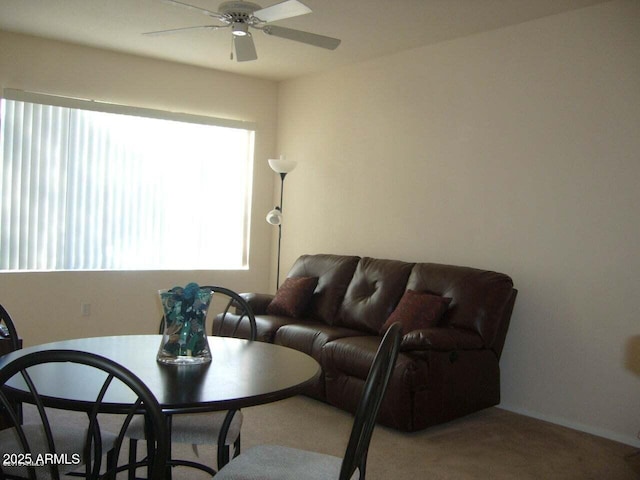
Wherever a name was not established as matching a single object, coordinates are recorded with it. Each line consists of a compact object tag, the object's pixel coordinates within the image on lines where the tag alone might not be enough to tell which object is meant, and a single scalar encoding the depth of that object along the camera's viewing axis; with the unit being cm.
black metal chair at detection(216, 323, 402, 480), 169
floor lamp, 559
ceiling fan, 300
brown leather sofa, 359
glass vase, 212
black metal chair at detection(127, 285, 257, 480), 228
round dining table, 171
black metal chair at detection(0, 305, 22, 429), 234
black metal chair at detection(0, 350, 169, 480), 147
